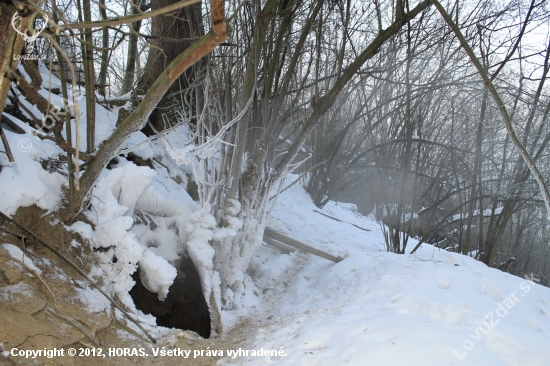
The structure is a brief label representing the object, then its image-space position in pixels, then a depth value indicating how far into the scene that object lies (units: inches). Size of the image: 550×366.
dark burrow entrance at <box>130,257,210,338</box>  109.1
